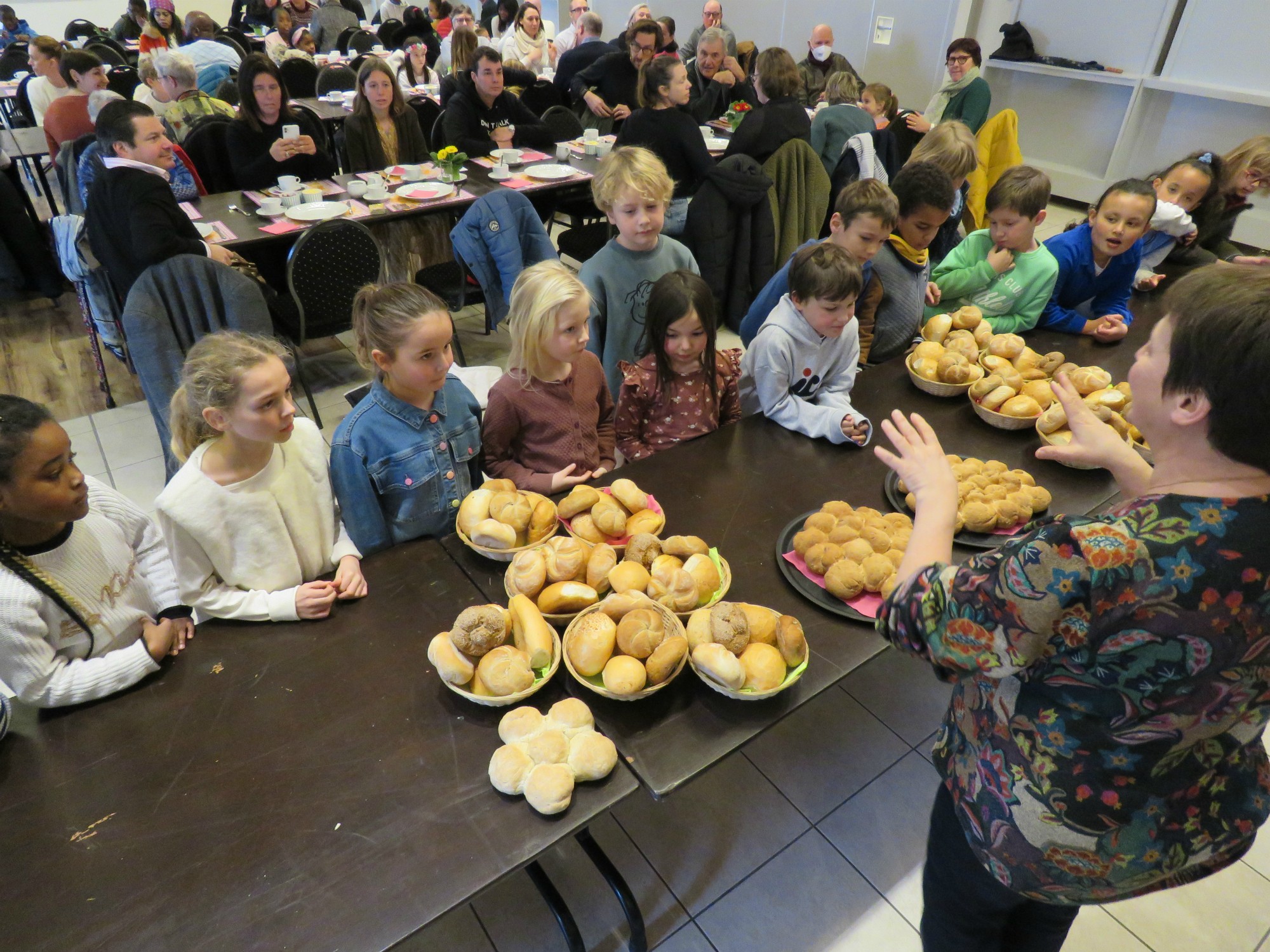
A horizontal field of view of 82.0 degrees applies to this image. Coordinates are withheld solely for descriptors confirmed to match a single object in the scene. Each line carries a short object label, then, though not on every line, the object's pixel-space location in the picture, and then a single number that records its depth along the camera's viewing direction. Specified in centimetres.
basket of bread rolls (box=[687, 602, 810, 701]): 117
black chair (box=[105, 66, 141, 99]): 566
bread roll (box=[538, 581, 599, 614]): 130
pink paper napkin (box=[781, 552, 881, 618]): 137
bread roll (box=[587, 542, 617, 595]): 134
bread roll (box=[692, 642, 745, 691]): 116
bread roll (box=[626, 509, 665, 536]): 148
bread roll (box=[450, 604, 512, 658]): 119
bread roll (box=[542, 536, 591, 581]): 134
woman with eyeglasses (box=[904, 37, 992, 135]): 498
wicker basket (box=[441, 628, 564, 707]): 116
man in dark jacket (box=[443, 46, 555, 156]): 436
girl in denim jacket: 159
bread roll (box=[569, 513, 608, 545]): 148
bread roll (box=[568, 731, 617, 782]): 108
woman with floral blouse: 76
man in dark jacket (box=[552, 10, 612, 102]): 588
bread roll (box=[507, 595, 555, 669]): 120
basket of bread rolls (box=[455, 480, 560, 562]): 143
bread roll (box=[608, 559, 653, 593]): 130
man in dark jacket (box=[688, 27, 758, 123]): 543
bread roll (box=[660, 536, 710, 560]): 140
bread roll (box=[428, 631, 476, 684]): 117
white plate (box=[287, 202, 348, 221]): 338
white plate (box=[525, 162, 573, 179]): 396
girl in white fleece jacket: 137
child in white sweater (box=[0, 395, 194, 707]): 114
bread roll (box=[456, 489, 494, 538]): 146
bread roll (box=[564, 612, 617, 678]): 118
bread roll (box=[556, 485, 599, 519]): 153
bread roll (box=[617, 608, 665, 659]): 118
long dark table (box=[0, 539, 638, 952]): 92
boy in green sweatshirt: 236
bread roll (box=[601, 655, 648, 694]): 114
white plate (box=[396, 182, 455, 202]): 364
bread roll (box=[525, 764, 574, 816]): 103
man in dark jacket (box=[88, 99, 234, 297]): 265
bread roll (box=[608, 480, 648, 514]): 153
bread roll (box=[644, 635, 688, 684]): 117
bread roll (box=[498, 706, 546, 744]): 112
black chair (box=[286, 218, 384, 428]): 305
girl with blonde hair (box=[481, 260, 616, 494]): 179
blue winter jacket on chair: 325
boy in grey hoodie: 189
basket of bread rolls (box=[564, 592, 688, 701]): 115
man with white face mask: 628
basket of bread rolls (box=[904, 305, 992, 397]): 204
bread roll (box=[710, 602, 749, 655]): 121
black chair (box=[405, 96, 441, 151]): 516
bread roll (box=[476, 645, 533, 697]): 116
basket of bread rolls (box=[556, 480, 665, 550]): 148
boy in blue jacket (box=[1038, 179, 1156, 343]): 244
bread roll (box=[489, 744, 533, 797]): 106
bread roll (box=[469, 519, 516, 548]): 142
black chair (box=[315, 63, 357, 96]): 596
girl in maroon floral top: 194
